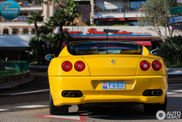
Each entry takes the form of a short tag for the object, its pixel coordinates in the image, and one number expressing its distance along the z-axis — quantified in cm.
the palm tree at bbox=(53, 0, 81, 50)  3334
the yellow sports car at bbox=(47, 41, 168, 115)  432
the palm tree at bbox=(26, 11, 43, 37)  3397
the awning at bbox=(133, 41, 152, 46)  3647
